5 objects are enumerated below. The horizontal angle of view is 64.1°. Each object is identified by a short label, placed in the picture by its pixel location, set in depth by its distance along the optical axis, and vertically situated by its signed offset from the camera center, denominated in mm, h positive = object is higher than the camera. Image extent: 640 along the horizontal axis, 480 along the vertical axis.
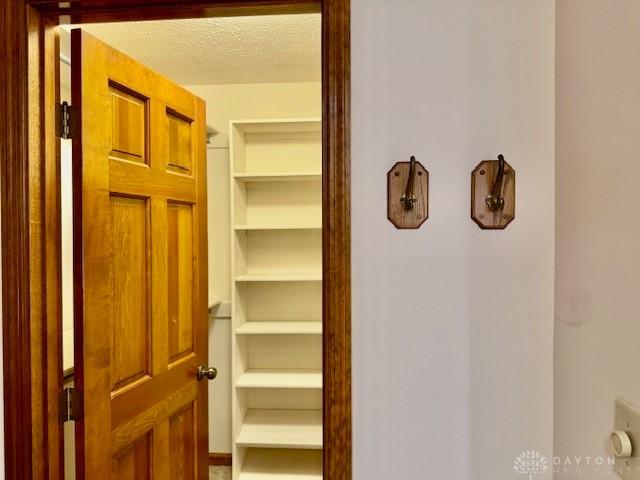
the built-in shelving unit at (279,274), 3045 -240
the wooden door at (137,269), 1403 -110
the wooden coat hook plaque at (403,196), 1208 +86
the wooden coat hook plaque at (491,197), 1195 +85
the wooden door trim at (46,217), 1206 +44
